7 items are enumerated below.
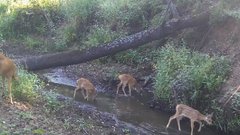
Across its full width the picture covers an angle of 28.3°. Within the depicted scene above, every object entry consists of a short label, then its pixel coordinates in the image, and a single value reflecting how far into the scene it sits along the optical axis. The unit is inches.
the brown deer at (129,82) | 629.9
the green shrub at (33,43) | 915.6
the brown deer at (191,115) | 485.0
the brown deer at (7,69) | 433.4
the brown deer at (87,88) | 601.3
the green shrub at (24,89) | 451.3
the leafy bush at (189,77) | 533.3
